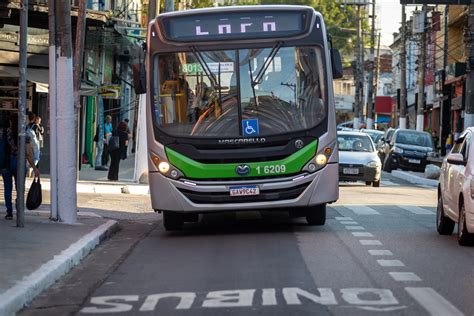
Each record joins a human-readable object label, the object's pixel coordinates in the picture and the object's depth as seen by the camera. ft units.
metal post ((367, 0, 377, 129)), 249.30
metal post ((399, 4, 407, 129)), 200.85
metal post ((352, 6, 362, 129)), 254.80
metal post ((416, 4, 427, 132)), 188.85
